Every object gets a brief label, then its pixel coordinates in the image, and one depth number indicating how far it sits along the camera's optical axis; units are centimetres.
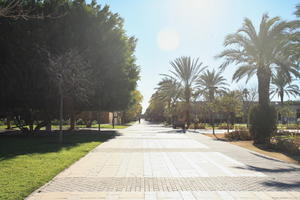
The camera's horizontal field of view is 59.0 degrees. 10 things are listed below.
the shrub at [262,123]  1735
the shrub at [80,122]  5262
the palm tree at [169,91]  4314
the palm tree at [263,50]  1848
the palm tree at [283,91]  4959
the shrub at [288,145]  1330
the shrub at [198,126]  4011
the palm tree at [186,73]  4028
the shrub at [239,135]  2080
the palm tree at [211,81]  4656
